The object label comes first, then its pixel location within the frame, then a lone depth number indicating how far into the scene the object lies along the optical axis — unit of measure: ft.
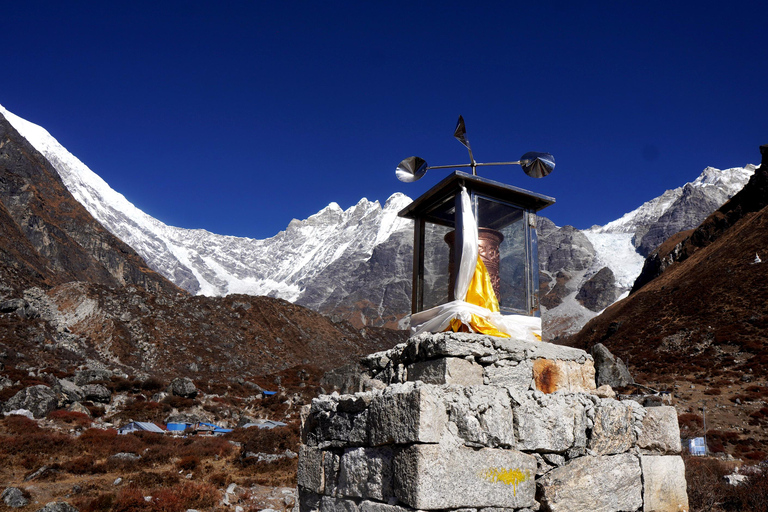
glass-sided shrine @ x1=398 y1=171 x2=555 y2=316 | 15.99
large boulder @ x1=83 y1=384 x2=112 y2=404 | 81.82
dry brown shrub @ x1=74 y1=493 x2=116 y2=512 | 32.68
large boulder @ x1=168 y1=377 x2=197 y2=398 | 92.79
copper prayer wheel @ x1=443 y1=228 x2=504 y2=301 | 16.07
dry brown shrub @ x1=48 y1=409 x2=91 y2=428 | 67.05
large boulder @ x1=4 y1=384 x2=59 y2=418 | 67.26
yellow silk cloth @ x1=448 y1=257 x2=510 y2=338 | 14.52
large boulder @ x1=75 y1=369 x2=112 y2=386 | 89.86
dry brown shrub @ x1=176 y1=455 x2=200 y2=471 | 49.32
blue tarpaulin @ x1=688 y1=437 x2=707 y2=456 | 54.43
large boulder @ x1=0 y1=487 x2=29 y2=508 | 33.24
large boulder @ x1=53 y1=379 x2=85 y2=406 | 75.66
